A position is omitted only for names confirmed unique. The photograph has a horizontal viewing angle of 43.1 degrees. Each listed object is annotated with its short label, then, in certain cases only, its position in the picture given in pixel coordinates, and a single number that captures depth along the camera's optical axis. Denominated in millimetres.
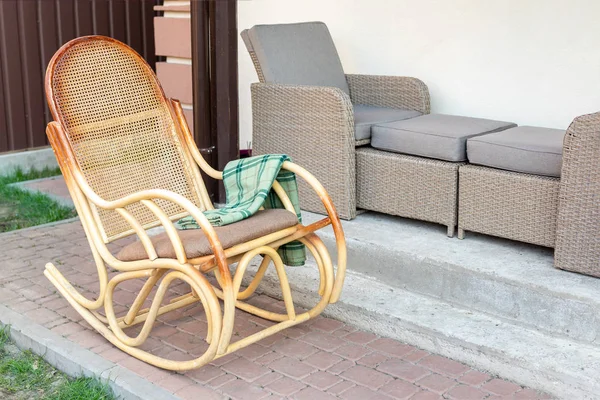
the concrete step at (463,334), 2594
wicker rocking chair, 2566
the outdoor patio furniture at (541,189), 2924
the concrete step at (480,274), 2852
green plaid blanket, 2871
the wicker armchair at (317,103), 3736
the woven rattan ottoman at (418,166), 3490
